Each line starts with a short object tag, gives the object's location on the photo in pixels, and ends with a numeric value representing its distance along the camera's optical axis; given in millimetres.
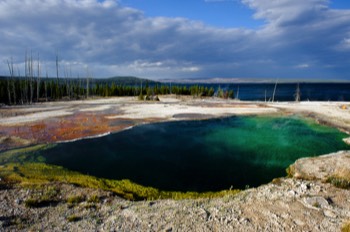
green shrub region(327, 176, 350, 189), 10428
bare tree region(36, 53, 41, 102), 59503
